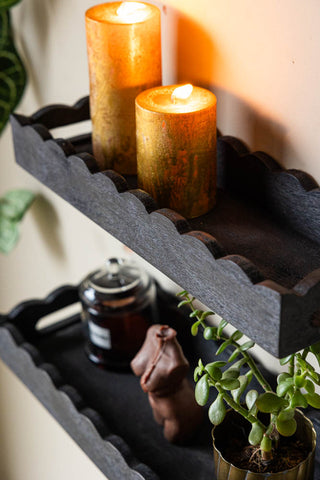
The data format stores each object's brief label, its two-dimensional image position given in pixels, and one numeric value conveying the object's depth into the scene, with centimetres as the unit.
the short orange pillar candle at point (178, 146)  99
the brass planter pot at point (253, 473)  99
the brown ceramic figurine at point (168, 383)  111
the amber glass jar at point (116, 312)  127
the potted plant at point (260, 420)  95
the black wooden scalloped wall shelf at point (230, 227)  89
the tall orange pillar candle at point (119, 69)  105
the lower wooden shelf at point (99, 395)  111
